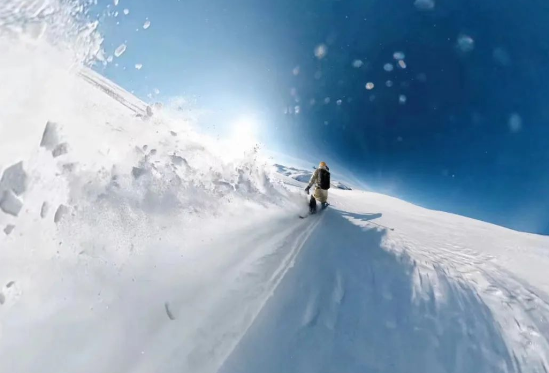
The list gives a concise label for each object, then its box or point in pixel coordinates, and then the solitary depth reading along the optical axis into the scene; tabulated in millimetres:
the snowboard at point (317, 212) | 11028
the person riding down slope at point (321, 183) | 11953
